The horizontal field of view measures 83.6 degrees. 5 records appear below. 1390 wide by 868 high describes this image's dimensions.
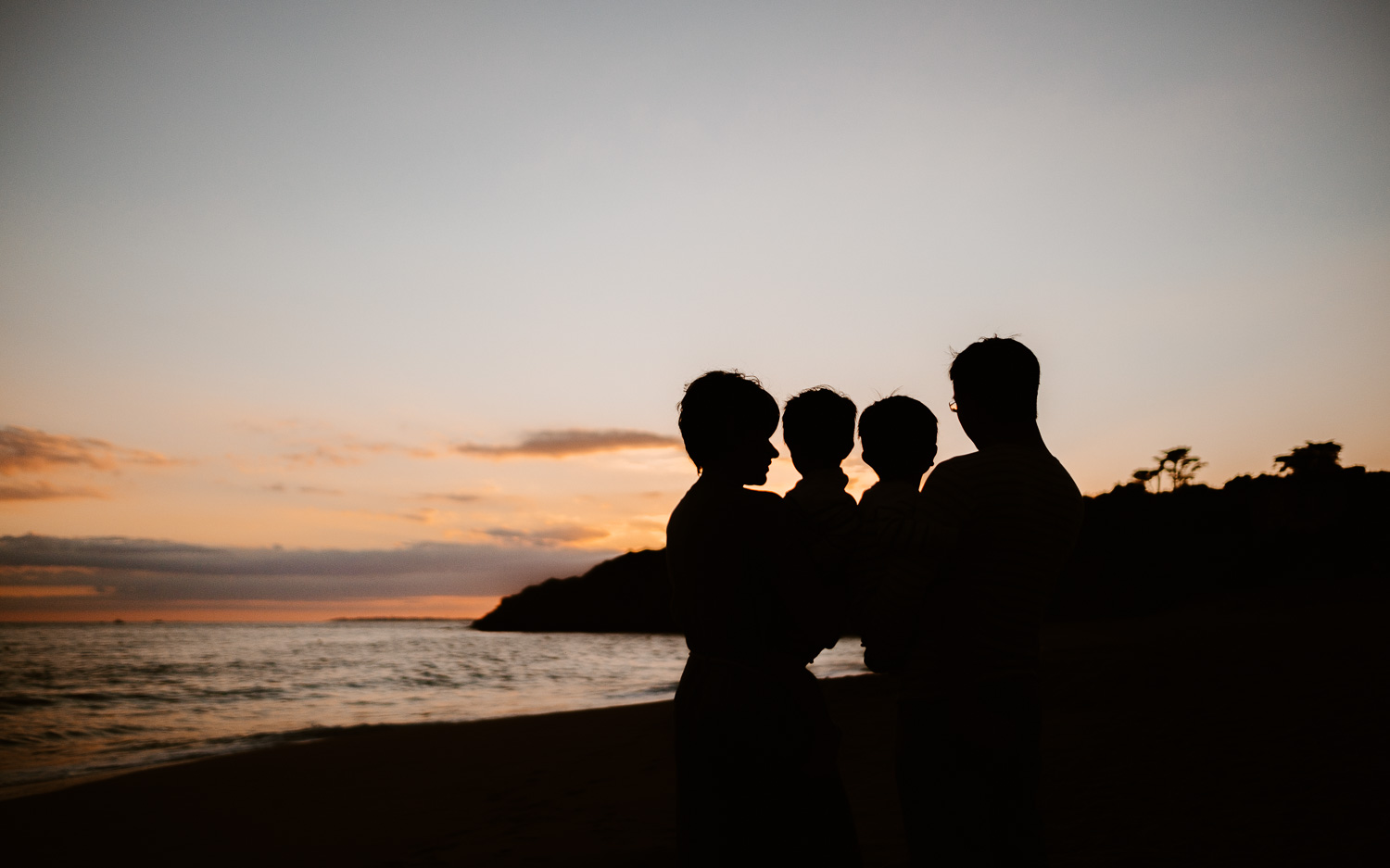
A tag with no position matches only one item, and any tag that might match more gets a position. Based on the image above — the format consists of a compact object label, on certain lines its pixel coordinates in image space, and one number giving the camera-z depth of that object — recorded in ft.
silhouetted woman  5.84
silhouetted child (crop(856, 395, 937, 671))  5.90
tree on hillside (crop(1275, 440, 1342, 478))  132.05
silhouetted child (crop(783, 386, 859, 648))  6.06
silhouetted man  5.90
